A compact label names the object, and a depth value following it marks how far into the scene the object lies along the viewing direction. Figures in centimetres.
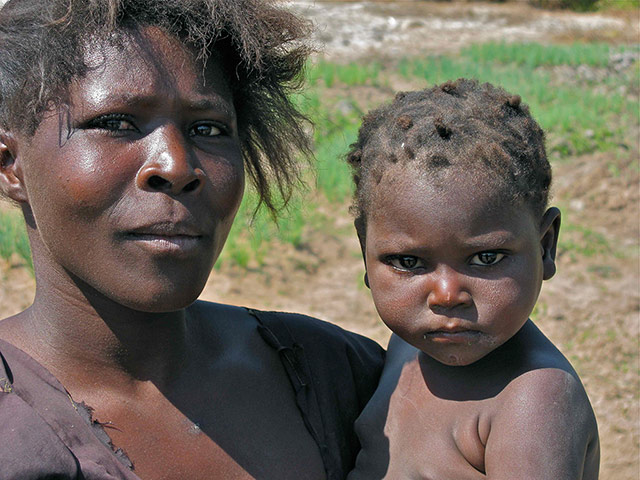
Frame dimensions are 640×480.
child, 77
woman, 73
